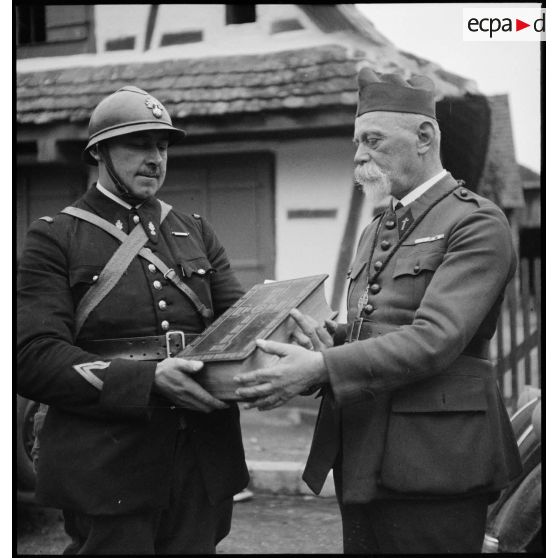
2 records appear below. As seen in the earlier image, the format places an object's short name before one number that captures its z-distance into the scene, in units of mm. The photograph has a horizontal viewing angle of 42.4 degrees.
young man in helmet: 2547
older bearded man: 2328
